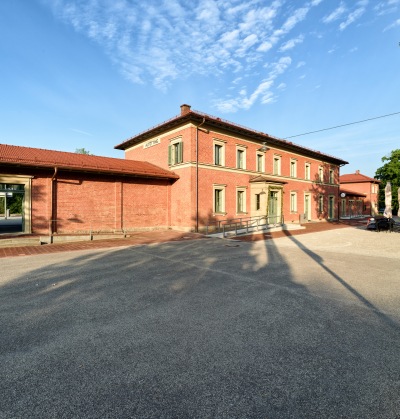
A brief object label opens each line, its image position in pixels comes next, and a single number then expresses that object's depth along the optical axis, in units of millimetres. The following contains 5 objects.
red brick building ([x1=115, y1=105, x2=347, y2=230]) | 18297
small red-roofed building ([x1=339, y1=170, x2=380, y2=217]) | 41500
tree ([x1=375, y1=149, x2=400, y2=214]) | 41688
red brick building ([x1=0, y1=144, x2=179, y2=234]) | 14125
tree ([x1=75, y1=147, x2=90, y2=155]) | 52775
